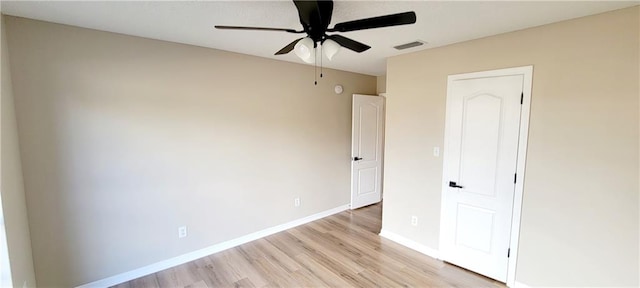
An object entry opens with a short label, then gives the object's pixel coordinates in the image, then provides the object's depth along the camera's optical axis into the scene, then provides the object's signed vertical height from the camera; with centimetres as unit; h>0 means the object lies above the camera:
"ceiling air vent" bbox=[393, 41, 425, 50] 265 +79
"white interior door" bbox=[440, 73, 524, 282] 238 -47
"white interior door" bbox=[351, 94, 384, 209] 430 -47
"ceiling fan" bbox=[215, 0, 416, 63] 143 +55
